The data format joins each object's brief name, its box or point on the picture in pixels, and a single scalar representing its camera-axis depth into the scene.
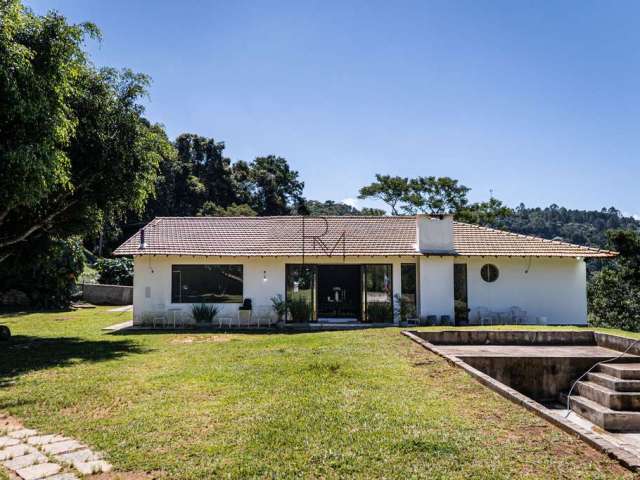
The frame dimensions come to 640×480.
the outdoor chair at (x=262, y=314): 19.72
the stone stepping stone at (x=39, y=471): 4.70
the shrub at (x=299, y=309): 19.84
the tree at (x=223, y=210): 42.19
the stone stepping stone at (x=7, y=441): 5.61
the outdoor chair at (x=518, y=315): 19.48
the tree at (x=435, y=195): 42.34
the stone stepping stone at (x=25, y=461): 4.97
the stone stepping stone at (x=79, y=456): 5.11
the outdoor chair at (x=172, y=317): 19.69
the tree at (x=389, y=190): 44.53
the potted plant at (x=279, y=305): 19.53
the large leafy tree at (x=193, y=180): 42.38
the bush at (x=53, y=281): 24.25
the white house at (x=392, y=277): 19.48
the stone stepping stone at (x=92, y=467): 4.82
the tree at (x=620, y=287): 32.47
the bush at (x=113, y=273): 30.03
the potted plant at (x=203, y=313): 19.66
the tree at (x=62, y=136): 10.04
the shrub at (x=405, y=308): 19.55
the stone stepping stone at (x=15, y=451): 5.24
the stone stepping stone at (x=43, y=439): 5.71
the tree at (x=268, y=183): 51.72
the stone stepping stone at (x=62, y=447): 5.39
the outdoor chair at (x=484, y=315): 19.48
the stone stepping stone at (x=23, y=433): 5.98
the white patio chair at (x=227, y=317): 19.78
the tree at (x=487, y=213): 40.47
